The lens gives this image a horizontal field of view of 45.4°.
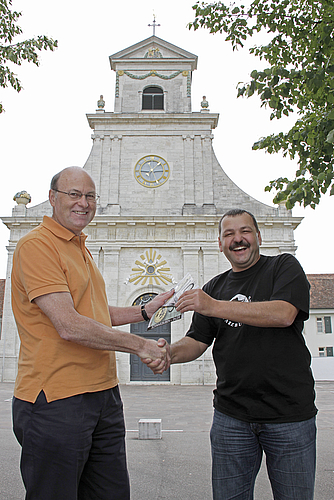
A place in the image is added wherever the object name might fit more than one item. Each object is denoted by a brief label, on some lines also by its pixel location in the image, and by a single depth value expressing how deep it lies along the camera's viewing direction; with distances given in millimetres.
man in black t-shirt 2197
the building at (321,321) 30739
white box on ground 6469
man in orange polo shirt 2053
